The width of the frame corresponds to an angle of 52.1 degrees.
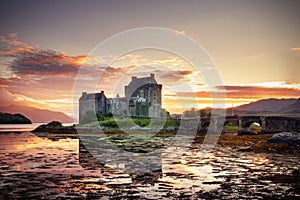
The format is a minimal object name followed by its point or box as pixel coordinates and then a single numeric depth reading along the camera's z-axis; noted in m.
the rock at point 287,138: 40.84
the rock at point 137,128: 82.12
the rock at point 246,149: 36.50
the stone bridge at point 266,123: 63.00
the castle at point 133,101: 101.31
